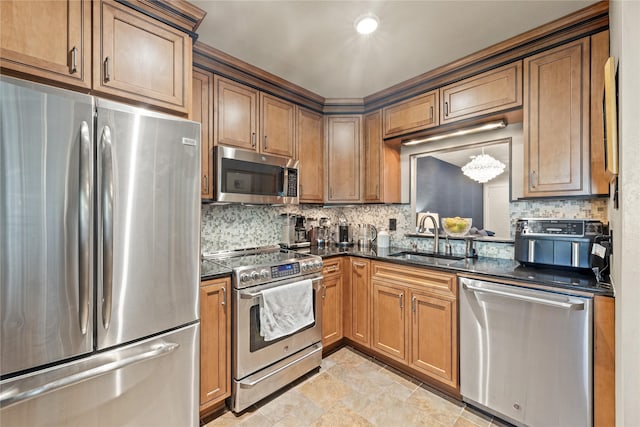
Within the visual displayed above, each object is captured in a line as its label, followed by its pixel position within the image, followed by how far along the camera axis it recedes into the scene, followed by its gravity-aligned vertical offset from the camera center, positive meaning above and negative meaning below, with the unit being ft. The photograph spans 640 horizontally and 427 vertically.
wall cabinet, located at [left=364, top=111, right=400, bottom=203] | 9.55 +1.62
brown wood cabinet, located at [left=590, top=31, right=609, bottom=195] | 5.48 +1.97
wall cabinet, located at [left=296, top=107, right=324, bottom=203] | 9.27 +1.99
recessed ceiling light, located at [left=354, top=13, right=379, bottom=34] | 5.67 +3.94
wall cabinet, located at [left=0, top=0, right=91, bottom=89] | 3.84 +2.52
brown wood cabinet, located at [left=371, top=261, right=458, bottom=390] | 6.57 -2.76
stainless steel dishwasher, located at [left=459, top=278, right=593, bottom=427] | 4.88 -2.75
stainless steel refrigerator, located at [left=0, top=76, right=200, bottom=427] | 3.58 -0.74
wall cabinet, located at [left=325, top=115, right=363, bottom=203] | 10.00 +1.90
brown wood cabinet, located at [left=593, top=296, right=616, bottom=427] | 4.59 -2.49
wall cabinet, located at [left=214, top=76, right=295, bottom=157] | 7.28 +2.64
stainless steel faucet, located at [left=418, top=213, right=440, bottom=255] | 8.71 -0.54
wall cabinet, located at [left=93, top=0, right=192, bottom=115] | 4.60 +2.74
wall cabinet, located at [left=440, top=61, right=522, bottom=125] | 6.61 +3.00
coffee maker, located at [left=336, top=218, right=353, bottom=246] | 10.70 -0.80
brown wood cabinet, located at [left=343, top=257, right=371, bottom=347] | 8.39 -2.83
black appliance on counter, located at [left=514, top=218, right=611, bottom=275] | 5.38 -0.65
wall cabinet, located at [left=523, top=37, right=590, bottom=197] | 5.72 +1.95
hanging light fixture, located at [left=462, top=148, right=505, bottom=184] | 7.88 +1.28
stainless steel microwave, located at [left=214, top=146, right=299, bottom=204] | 7.08 +0.96
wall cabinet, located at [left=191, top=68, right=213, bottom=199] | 6.79 +2.38
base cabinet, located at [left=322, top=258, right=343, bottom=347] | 8.36 -2.76
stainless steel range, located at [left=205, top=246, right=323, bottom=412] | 6.18 -2.69
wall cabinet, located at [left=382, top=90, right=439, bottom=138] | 8.05 +2.98
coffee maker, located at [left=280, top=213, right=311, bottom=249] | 9.47 -0.68
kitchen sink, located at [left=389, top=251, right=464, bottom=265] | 7.89 -1.37
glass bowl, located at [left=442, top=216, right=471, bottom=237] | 8.02 -0.40
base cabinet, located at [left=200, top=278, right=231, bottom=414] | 5.79 -2.79
